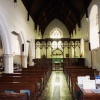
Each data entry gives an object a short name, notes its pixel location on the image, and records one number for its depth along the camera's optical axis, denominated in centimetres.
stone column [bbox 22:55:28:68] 811
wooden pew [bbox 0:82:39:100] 304
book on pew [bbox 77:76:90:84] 226
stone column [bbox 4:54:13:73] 553
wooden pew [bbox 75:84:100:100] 195
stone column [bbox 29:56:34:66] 990
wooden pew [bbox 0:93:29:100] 208
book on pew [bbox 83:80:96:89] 210
